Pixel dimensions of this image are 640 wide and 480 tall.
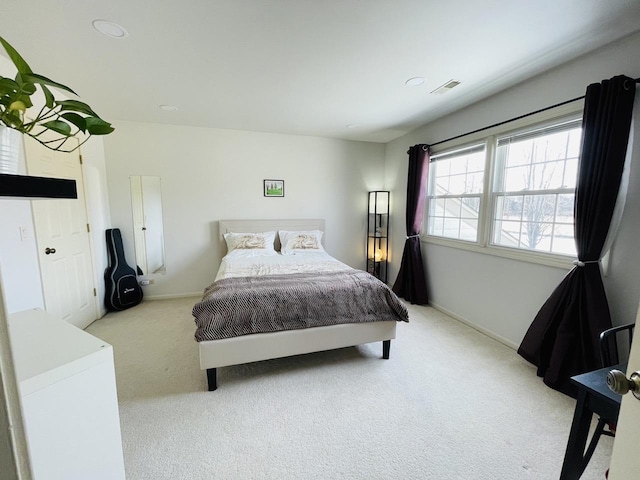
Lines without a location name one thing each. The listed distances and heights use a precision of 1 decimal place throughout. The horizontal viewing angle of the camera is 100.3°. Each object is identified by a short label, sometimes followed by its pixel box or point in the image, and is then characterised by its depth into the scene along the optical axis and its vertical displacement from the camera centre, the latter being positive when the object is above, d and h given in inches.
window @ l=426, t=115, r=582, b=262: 88.1 +7.0
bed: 77.8 -36.1
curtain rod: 81.8 +32.5
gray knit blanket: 78.5 -31.2
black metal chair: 44.6 -28.7
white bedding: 113.7 -27.4
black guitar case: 136.3 -38.9
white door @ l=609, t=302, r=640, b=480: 24.2 -21.3
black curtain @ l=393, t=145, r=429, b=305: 142.6 -12.3
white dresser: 28.4 -22.8
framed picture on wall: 165.8 +10.8
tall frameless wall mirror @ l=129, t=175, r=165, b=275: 147.2 -10.8
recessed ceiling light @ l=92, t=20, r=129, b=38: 66.6 +44.7
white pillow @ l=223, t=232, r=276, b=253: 149.6 -20.6
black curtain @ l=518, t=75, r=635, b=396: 70.8 -6.2
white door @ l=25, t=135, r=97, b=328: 93.3 -15.7
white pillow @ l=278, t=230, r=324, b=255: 154.8 -21.6
